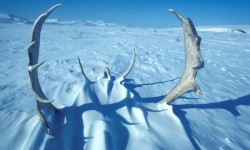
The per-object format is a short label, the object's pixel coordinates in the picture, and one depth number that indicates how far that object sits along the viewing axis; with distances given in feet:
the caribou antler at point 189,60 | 8.07
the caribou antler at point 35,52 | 7.20
